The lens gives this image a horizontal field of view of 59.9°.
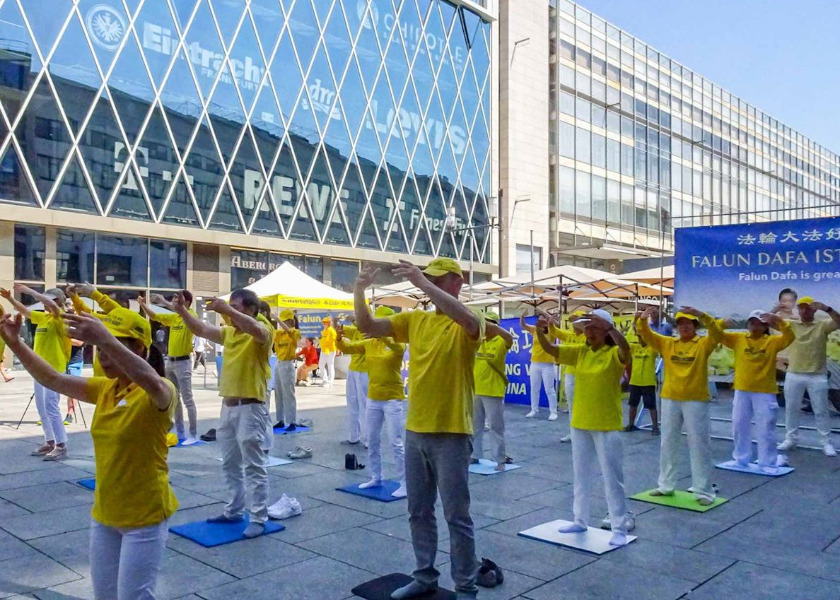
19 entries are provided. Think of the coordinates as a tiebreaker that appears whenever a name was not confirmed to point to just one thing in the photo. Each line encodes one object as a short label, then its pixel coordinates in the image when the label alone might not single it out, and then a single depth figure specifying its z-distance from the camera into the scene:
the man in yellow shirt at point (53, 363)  8.88
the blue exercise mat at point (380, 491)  7.31
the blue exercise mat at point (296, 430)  11.45
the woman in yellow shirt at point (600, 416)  5.93
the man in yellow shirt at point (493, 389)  8.62
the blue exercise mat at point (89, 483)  7.59
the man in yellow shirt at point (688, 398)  7.24
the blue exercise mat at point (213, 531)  5.82
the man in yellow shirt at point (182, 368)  10.25
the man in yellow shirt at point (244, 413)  6.12
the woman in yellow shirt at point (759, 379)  8.57
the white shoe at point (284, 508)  6.55
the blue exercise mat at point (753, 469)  8.68
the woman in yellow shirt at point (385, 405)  7.73
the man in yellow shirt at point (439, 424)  4.47
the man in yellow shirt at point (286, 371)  11.22
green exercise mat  7.06
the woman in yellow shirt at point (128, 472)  3.36
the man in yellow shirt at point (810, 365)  9.55
